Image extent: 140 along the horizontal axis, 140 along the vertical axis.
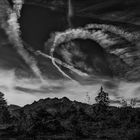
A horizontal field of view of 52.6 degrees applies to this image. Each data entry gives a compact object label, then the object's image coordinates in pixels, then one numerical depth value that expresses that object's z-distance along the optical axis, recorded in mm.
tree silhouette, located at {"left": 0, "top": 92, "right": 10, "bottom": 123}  45820
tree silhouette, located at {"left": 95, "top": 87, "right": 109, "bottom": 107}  50728
